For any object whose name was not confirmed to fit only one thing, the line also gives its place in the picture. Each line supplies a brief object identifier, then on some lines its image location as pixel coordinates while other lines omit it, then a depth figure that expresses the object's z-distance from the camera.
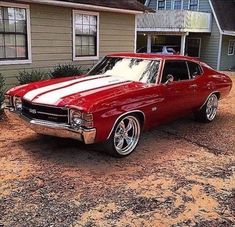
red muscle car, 4.93
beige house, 9.95
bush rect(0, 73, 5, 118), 7.95
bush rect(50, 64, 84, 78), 11.16
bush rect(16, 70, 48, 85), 9.92
